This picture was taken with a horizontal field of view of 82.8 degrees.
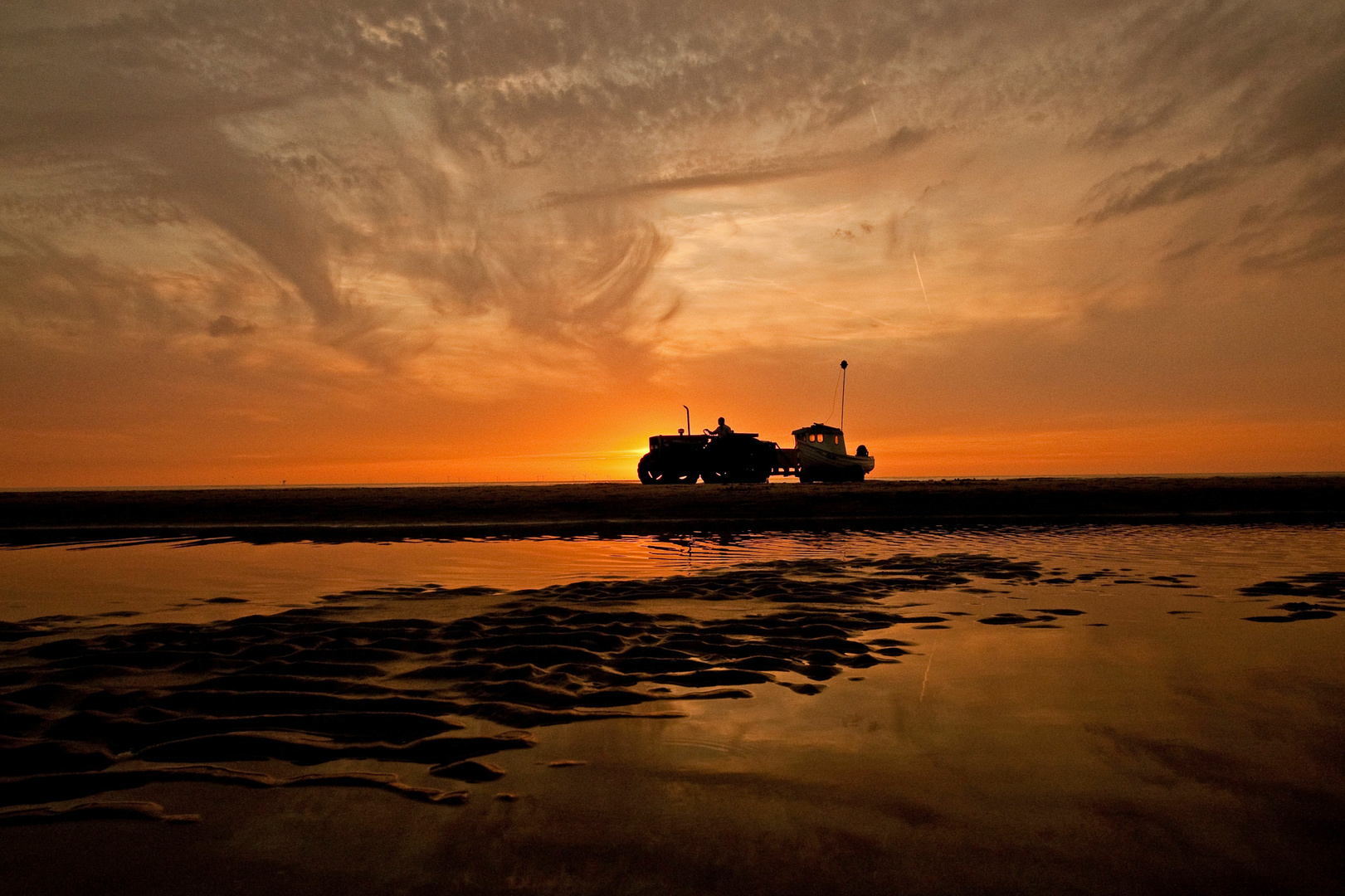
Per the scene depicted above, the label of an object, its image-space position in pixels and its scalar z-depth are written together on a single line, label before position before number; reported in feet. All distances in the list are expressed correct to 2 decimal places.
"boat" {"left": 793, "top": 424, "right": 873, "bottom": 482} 172.35
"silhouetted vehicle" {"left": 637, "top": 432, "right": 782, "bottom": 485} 165.68
